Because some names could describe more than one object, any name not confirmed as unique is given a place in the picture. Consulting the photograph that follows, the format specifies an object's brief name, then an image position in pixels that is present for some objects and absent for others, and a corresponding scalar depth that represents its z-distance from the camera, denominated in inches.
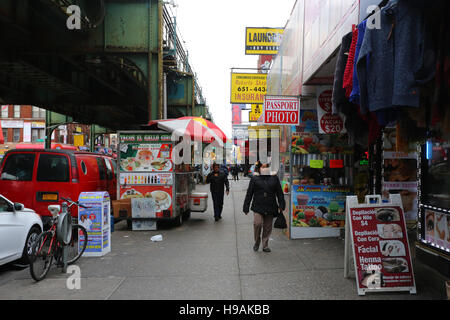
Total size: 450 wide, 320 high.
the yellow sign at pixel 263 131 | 454.7
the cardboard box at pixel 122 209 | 374.3
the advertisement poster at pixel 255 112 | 699.4
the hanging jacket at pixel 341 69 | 178.4
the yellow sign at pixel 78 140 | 1171.0
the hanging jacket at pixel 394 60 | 135.4
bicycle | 209.5
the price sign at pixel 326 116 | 299.3
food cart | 375.2
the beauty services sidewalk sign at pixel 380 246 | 185.5
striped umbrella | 375.9
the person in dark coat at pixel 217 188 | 458.9
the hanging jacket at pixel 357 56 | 159.0
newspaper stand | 270.2
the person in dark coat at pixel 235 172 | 1414.9
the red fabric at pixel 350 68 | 167.2
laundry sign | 600.7
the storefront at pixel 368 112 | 136.5
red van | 331.6
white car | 227.7
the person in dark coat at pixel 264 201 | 280.8
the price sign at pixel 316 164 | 321.4
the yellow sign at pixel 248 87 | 626.5
